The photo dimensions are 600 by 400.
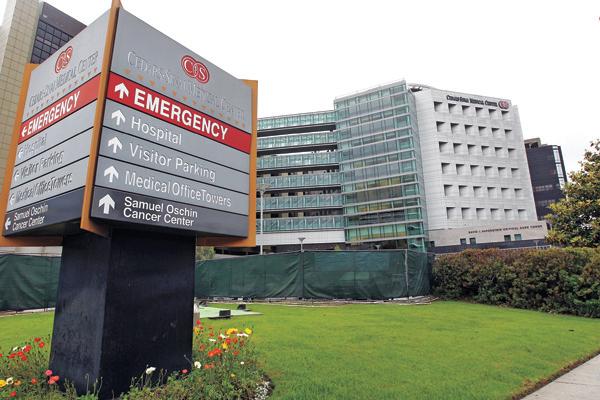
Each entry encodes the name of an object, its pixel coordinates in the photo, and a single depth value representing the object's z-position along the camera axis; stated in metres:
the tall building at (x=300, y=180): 58.06
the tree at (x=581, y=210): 20.77
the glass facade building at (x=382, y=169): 56.91
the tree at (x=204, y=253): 52.85
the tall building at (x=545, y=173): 95.31
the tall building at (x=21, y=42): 35.88
